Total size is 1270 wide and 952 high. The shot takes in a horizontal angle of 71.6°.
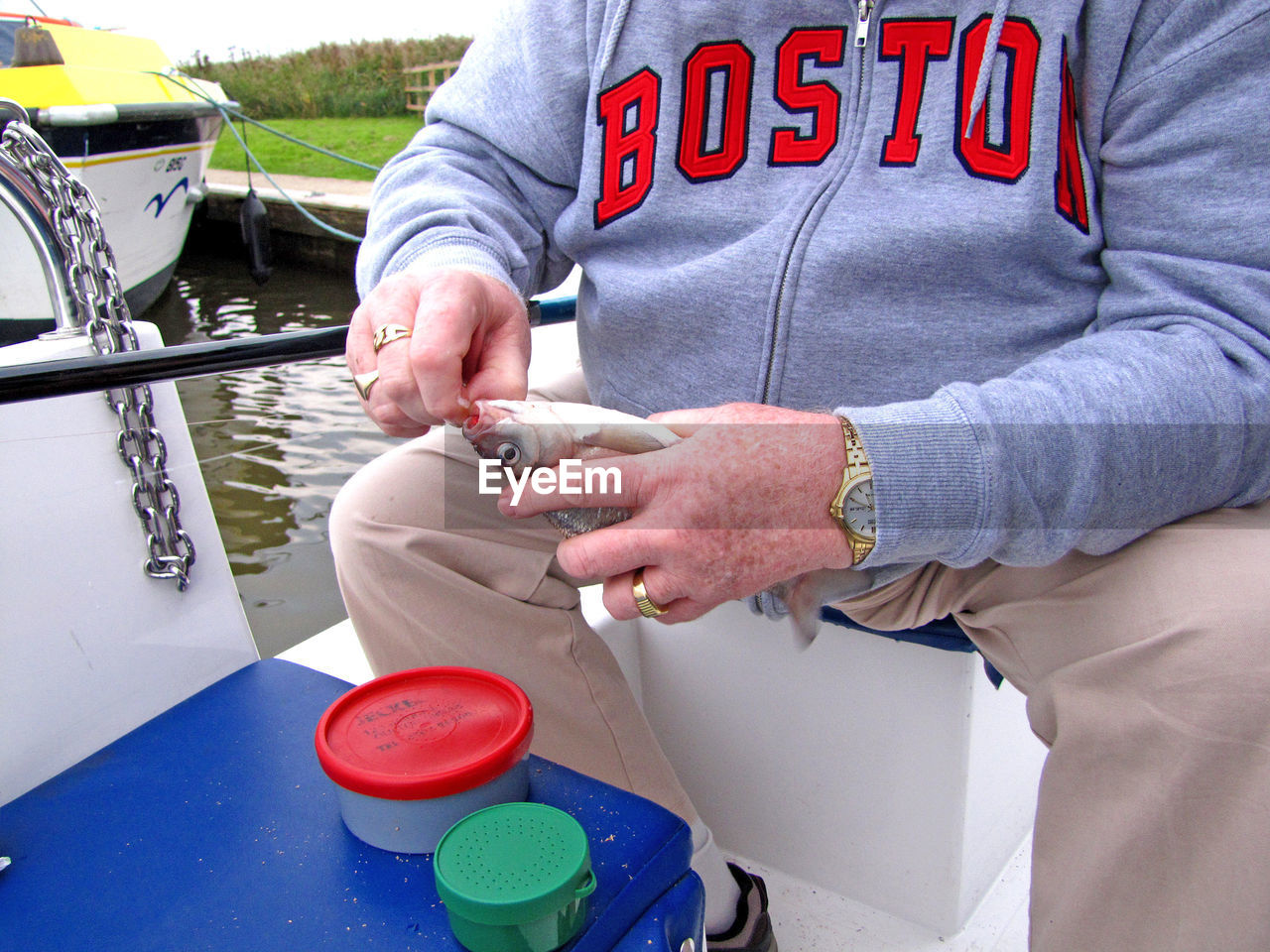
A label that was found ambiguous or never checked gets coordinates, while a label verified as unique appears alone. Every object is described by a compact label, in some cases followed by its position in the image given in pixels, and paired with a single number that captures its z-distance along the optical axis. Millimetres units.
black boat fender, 5457
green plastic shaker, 754
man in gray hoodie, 854
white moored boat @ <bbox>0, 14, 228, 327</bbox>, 6910
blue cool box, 840
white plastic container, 885
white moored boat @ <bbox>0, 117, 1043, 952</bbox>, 885
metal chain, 1190
